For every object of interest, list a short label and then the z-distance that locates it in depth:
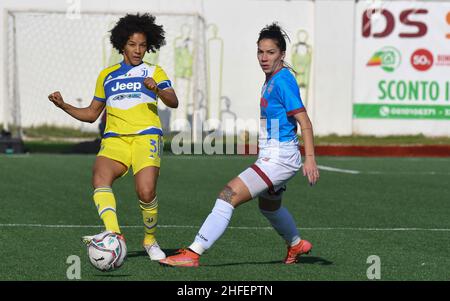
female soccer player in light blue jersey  17.72
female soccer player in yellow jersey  18.80
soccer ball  17.11
